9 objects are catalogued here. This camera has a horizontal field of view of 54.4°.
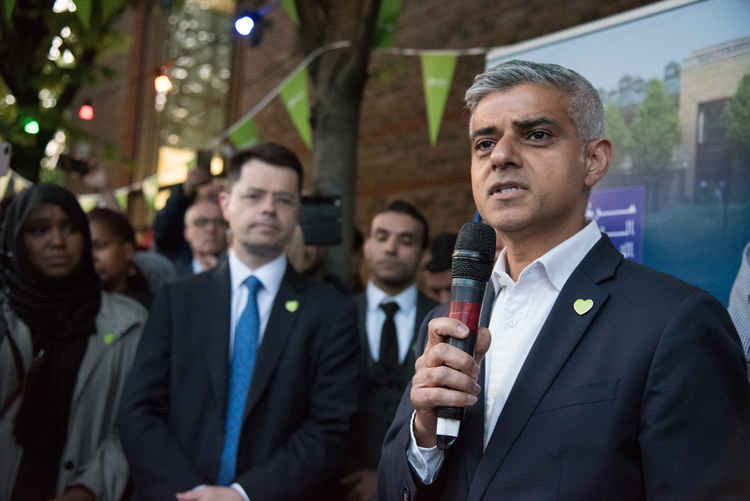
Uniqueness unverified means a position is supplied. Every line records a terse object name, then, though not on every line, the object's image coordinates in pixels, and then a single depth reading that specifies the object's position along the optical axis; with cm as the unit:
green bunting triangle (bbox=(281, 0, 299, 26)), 465
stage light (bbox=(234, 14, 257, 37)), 470
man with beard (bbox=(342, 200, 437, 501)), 368
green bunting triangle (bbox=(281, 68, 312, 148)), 525
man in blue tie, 279
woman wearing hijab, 315
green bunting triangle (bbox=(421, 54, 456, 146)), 459
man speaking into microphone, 151
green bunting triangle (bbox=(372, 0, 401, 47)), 510
